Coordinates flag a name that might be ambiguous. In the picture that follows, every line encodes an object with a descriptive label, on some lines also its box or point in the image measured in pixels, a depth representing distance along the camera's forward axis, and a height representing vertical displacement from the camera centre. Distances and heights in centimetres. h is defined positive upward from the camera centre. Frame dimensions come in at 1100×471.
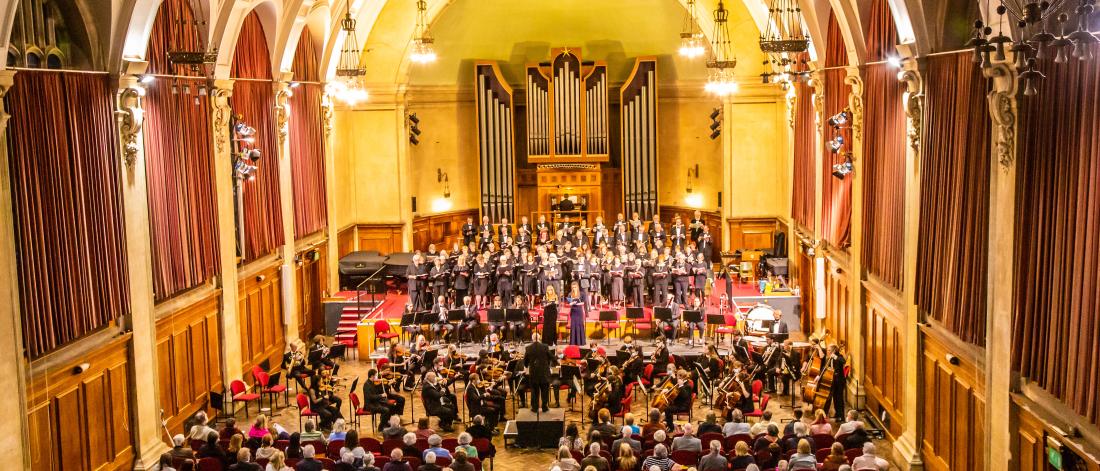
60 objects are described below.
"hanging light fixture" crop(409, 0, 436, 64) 2380 +275
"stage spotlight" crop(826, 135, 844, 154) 1906 +23
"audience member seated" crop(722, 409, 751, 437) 1459 -380
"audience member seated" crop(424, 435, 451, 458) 1380 -381
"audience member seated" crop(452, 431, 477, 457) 1326 -370
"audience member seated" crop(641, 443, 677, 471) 1270 -371
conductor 1831 -360
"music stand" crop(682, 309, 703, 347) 2083 -317
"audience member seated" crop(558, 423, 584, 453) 1353 -385
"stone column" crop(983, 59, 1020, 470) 1136 -133
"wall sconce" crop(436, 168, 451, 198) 3262 -46
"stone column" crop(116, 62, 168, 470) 1528 -156
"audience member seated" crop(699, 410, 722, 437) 1439 -374
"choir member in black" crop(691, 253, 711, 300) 2314 -256
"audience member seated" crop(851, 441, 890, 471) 1184 -354
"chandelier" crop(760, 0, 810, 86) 2200 +297
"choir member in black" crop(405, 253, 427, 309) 2344 -265
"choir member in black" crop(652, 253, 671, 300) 2300 -264
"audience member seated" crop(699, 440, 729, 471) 1247 -366
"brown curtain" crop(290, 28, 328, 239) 2420 +53
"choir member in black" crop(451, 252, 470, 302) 2339 -253
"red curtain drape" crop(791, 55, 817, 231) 2316 +0
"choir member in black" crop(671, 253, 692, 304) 2302 -266
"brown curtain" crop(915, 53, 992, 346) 1261 -58
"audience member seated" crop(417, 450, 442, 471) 1269 -370
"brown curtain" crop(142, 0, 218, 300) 1658 +5
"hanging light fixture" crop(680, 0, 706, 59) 2370 +301
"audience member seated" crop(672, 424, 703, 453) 1368 -376
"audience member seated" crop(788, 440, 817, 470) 1227 -361
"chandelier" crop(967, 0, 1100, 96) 786 +92
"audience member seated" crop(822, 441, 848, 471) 1253 -369
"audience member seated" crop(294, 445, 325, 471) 1268 -362
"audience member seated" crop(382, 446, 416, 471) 1262 -365
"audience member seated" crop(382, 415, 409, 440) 1510 -390
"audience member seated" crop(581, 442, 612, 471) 1246 -363
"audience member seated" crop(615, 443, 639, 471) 1248 -361
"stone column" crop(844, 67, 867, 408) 1852 -159
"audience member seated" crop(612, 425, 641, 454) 1352 -368
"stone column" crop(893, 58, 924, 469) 1485 -161
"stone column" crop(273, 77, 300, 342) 2272 -57
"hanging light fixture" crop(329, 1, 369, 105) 2336 +218
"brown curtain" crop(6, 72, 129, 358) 1282 -45
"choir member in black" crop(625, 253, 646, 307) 2317 -267
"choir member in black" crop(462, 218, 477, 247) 2983 -199
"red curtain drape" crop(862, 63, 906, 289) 1612 -31
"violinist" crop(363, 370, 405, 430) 1758 -404
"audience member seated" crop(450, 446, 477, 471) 1253 -363
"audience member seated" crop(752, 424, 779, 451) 1357 -375
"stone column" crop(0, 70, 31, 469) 1198 -198
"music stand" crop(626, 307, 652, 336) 2091 -311
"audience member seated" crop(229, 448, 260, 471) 1254 -357
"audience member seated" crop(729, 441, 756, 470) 1255 -367
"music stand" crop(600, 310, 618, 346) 2122 -321
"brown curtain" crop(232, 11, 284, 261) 2056 +87
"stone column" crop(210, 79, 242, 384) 1909 -101
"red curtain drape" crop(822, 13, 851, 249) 1983 -26
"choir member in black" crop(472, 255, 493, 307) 2334 -254
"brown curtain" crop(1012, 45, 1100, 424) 970 -86
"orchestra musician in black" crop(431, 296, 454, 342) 2175 -345
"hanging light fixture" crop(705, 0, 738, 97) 2428 +233
